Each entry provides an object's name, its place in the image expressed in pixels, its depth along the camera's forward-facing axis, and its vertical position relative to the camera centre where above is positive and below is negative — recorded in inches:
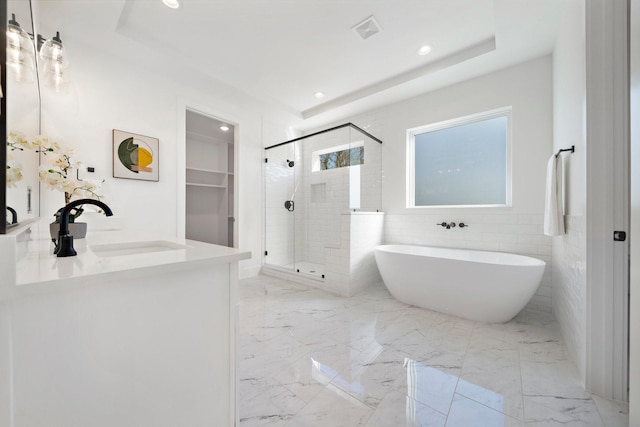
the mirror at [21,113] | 40.9 +21.0
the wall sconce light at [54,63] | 66.6 +42.0
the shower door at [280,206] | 159.5 +5.4
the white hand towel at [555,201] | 75.5 +4.4
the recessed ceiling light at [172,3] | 77.9 +67.3
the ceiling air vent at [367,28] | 85.4 +67.1
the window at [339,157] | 140.8 +34.7
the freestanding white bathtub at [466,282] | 81.1 -24.5
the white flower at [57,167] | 55.6 +10.9
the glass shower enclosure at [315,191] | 141.6 +14.5
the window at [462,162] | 113.8 +26.9
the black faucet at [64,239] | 33.2 -3.6
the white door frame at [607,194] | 52.7 +4.6
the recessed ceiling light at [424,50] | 98.3 +66.7
